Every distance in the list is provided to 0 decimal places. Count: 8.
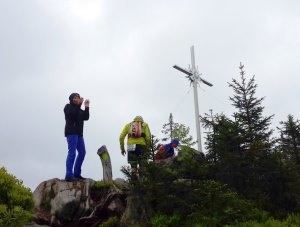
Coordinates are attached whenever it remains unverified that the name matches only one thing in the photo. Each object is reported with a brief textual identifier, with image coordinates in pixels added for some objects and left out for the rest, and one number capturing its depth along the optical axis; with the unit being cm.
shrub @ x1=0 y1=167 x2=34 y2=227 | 933
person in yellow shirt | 1489
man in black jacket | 1454
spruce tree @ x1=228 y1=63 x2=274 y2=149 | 1468
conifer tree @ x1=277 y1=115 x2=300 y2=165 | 1738
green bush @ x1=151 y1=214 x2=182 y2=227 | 1199
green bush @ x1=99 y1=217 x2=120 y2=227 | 1297
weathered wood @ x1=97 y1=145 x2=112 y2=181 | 1632
